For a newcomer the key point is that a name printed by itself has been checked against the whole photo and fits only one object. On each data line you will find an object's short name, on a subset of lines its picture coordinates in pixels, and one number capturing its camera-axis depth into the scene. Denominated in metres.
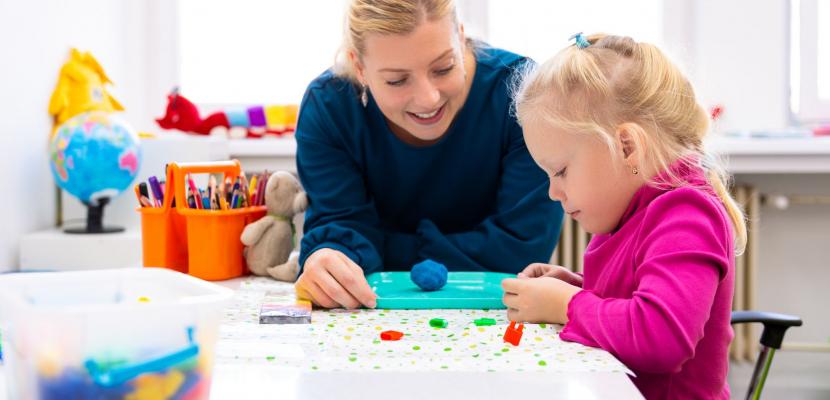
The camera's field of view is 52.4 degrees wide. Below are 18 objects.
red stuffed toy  2.29
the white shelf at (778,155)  2.22
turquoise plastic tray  1.04
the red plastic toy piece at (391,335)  0.88
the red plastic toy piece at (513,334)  0.85
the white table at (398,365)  0.71
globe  1.75
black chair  1.22
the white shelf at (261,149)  2.31
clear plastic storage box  0.55
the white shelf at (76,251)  1.73
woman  1.24
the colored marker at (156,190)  1.28
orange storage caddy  1.25
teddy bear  1.26
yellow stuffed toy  1.93
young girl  0.82
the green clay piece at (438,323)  0.94
